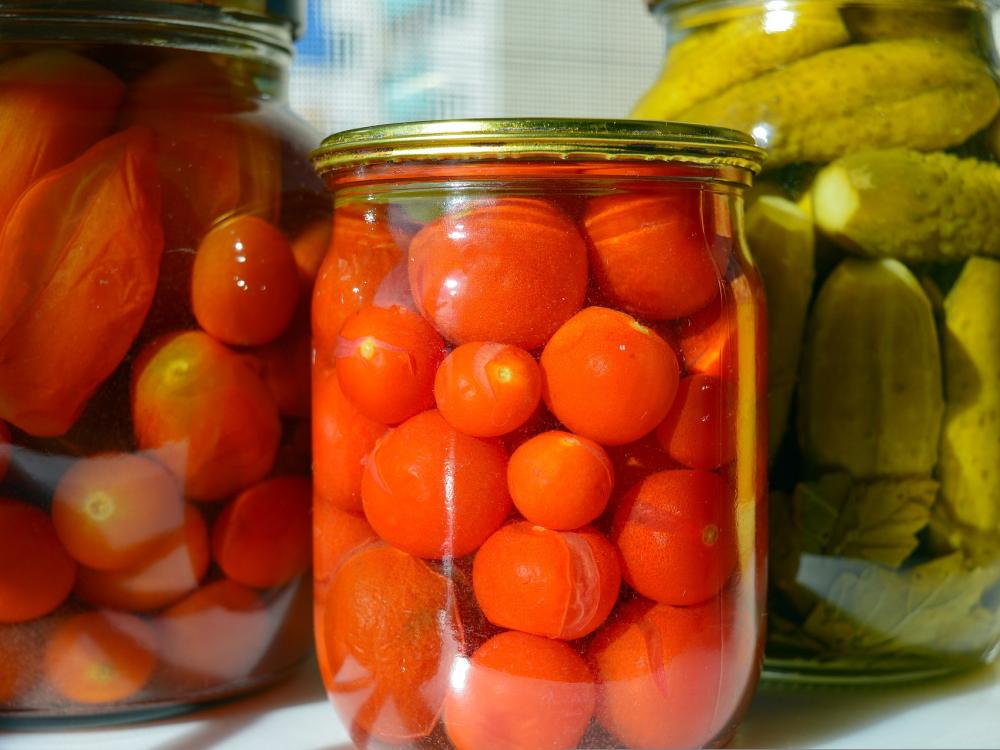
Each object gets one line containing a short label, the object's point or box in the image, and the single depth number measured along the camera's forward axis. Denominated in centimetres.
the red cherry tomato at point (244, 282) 53
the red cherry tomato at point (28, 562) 51
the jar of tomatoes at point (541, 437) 44
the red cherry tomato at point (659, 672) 45
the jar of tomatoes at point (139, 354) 51
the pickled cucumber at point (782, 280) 57
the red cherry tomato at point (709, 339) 47
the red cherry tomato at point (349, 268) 49
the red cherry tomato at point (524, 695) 44
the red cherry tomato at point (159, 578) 53
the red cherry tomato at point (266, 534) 56
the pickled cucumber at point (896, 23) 59
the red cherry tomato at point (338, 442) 49
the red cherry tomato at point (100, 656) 53
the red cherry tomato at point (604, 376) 43
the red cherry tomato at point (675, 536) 45
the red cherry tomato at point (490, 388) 43
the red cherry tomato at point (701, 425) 46
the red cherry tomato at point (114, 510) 52
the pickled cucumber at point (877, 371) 56
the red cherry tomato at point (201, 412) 52
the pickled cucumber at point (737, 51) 58
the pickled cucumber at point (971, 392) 57
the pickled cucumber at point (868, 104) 56
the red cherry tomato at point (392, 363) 45
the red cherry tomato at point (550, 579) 43
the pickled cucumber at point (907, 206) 55
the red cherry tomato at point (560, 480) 43
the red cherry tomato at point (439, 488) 44
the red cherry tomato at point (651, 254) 45
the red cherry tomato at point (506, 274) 44
